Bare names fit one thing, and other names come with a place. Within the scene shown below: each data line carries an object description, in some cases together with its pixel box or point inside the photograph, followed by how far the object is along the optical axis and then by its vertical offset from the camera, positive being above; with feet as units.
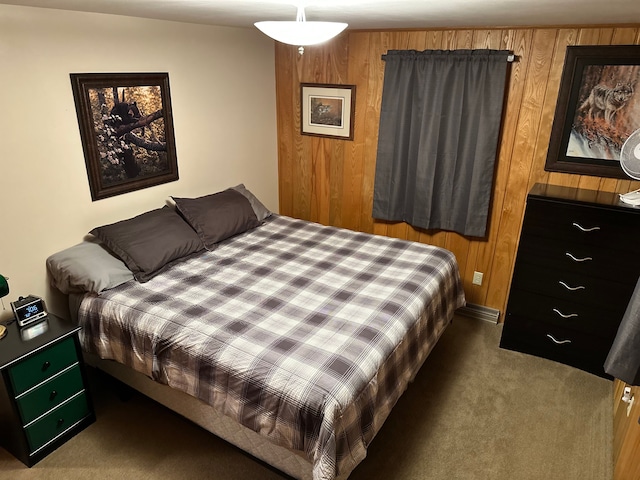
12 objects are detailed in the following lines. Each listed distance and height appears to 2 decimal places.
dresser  8.49 -3.27
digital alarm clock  7.40 -3.41
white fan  8.11 -0.93
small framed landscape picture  11.96 -0.24
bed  6.03 -3.43
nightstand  6.91 -4.50
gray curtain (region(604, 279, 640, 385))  5.27 -2.81
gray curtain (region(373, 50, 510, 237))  9.99 -0.75
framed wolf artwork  8.68 -0.10
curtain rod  9.48 +0.92
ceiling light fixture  5.31 +0.80
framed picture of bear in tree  8.70 -0.63
